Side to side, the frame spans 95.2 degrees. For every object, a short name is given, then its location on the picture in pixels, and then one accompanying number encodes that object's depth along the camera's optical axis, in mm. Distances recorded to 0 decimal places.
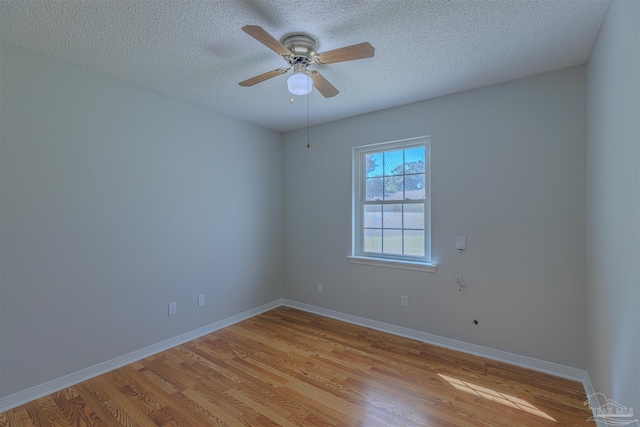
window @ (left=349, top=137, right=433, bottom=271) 3125
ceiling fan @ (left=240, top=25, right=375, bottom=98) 1674
